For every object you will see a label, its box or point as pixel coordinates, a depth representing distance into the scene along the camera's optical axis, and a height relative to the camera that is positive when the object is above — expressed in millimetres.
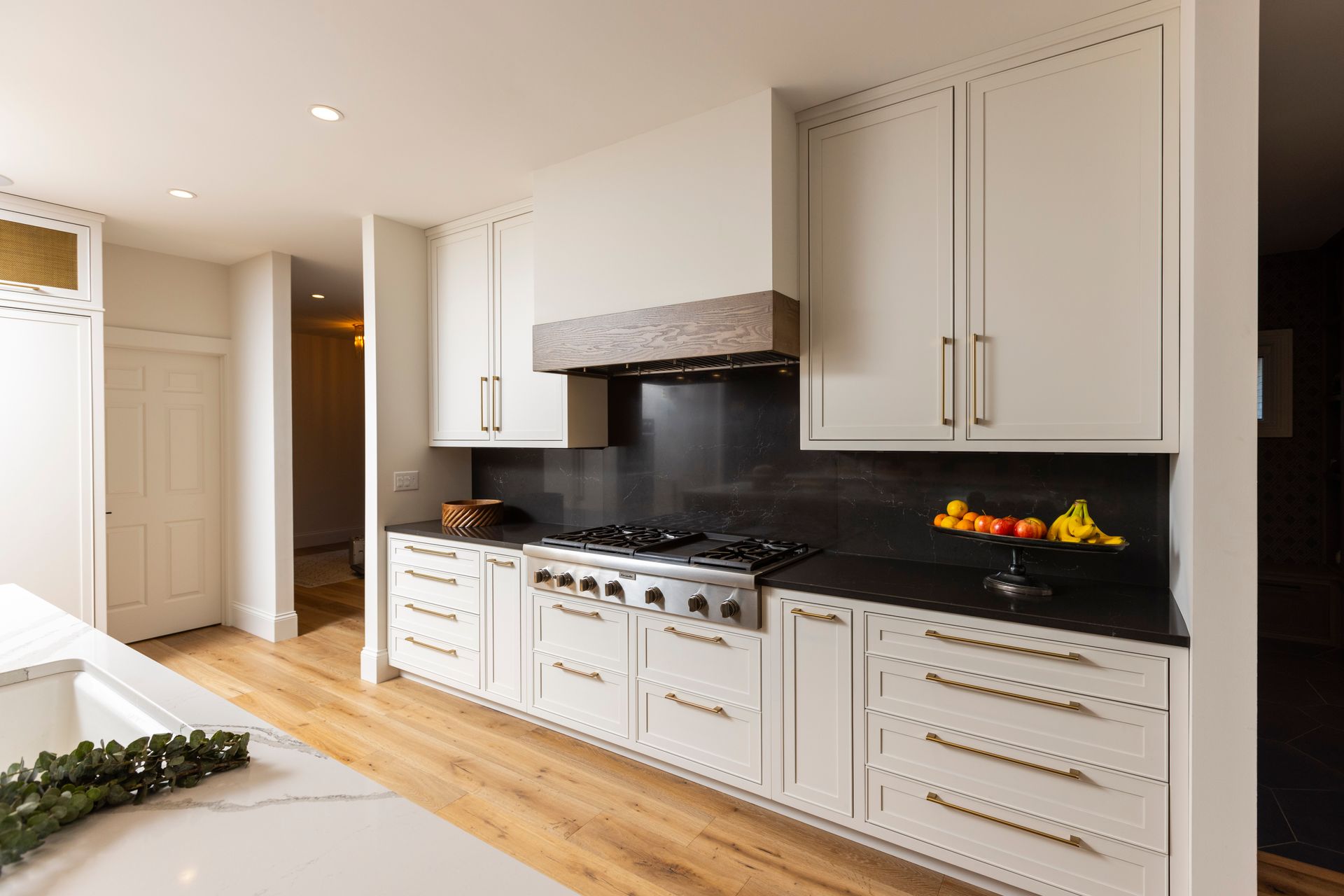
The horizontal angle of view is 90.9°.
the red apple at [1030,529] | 2047 -275
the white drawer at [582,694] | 2695 -1077
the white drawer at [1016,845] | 1713 -1133
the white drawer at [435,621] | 3285 -936
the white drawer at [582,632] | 2682 -805
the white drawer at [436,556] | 3258 -593
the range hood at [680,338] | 2342 +403
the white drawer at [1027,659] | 1701 -612
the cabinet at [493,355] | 3293 +475
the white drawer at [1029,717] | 1699 -773
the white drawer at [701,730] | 2352 -1077
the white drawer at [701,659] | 2342 -809
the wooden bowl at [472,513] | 3547 -388
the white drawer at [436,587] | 3274 -757
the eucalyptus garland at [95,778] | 774 -440
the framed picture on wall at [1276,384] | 4074 +347
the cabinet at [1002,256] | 1915 +596
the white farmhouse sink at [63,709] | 1165 -488
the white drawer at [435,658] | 3303 -1132
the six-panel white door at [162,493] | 4211 -331
